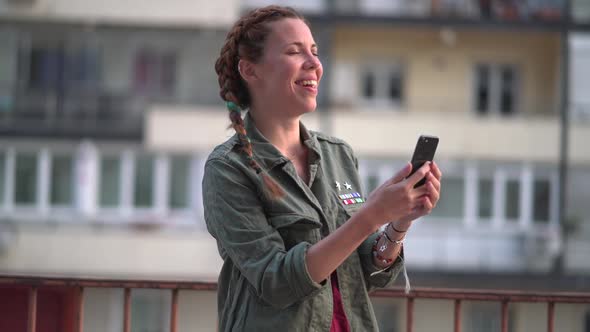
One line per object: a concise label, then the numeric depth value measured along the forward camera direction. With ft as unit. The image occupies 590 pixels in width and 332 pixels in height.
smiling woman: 16.05
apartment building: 141.40
